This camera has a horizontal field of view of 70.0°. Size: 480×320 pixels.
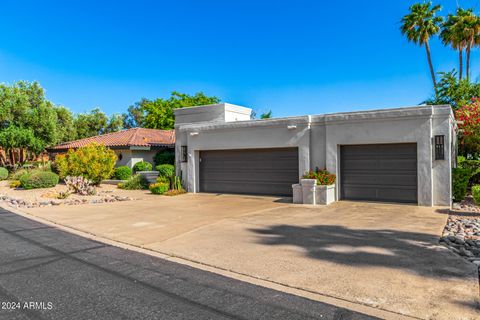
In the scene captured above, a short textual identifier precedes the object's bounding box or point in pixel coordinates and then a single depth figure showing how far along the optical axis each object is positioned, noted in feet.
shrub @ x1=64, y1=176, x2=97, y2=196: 58.54
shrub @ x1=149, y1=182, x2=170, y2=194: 57.47
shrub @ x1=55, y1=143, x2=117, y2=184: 67.21
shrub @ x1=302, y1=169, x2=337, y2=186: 43.27
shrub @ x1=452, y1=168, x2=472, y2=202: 40.14
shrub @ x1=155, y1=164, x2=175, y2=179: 61.16
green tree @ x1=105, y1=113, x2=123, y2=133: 165.27
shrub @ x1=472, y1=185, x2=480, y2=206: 32.04
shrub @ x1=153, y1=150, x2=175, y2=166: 81.76
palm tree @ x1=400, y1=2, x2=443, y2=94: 92.38
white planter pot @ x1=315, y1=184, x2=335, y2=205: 42.27
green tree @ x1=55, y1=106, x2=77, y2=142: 133.49
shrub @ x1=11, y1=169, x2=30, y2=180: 77.10
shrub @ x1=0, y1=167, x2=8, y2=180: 86.98
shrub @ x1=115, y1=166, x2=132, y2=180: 78.48
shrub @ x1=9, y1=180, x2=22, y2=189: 70.18
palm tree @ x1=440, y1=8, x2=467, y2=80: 85.30
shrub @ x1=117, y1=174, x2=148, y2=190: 67.77
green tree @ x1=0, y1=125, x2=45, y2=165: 90.33
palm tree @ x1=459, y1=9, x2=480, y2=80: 84.28
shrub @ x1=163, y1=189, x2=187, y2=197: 56.29
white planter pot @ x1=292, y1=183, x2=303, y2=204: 44.04
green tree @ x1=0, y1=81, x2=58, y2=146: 98.32
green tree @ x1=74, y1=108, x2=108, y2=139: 152.35
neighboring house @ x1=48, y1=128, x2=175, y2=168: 82.58
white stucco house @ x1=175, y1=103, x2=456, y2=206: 38.81
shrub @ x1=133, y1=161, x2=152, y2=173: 80.53
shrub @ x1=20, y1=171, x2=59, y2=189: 66.59
